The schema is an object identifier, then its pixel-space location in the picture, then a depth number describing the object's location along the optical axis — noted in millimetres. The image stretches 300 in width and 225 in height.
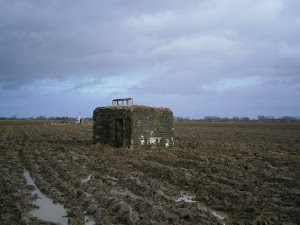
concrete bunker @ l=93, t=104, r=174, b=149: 15172
